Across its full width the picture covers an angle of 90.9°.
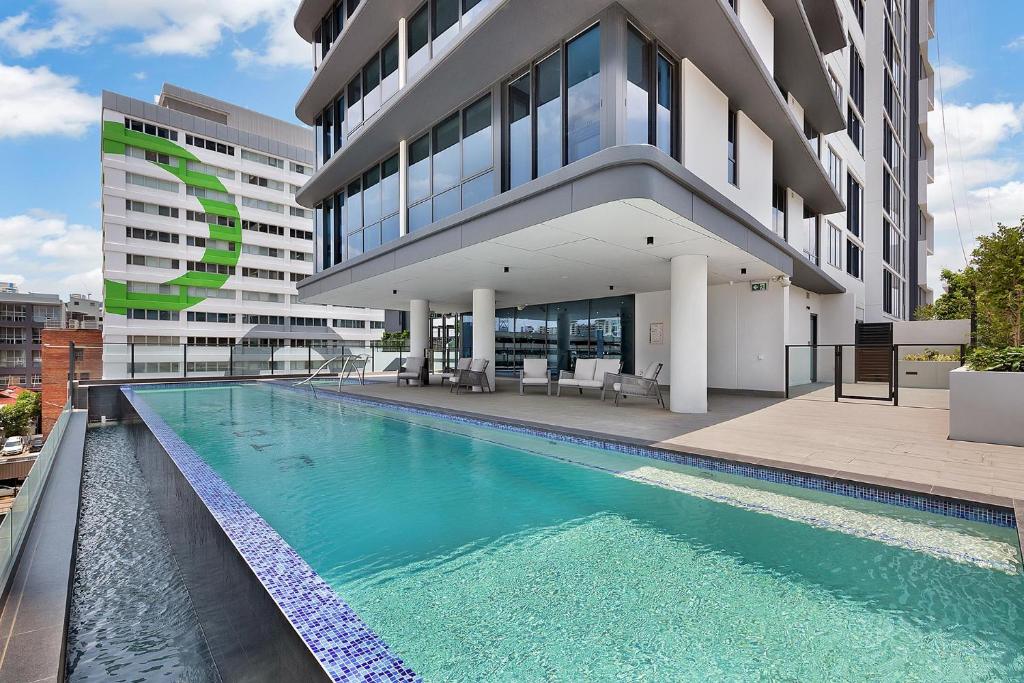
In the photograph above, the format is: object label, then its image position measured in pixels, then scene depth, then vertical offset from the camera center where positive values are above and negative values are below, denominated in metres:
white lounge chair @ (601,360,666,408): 10.76 -1.00
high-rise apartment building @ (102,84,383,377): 44.59 +11.11
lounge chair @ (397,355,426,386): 16.45 -1.00
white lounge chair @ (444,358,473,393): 14.16 -0.82
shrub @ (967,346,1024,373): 6.36 -0.31
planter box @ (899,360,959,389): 15.53 -1.17
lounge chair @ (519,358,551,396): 13.61 -0.88
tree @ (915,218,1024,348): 8.84 +1.00
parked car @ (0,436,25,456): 25.65 -5.65
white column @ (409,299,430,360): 17.05 +0.44
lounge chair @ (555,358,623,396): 12.02 -0.88
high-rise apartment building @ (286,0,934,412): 7.15 +3.21
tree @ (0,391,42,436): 34.03 -5.26
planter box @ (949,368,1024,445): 6.20 -0.89
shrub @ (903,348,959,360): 15.60 -0.61
